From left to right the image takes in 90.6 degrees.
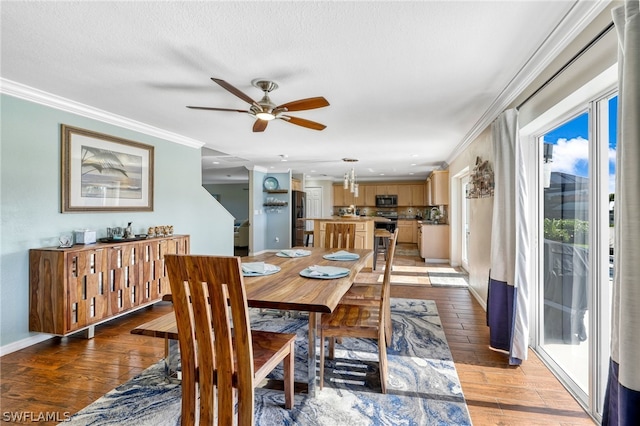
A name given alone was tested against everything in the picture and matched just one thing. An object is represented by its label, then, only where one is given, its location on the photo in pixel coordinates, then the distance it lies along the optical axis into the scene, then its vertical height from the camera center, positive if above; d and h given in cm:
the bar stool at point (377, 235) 613 -42
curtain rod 152 +88
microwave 1047 +48
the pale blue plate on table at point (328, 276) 191 -37
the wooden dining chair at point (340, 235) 343 -23
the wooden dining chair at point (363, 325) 200 -70
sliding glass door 177 -21
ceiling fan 234 +83
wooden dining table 146 -40
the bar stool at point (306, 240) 884 -73
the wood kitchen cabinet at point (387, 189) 1048 +84
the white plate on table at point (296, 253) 276 -35
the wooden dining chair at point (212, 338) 129 -54
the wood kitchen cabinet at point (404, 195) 1041 +64
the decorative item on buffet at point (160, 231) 382 -21
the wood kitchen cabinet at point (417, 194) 1037 +67
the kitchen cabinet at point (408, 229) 1016 -47
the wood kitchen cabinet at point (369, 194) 1064 +69
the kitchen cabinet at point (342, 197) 1061 +59
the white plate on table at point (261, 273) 198 -37
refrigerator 846 -20
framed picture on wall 309 +46
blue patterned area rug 180 -115
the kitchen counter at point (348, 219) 617 -9
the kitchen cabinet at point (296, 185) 873 +85
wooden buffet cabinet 269 -65
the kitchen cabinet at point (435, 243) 696 -63
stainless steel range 1058 +2
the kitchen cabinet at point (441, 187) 689 +61
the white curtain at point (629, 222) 108 -3
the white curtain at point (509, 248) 240 -27
